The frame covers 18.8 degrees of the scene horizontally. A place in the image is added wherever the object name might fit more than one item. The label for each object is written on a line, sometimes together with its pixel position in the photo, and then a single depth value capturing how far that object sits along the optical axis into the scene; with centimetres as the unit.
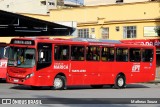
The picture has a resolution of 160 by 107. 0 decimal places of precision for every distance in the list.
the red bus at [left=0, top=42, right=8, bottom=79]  3173
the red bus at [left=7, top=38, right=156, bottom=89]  2461
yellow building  4756
